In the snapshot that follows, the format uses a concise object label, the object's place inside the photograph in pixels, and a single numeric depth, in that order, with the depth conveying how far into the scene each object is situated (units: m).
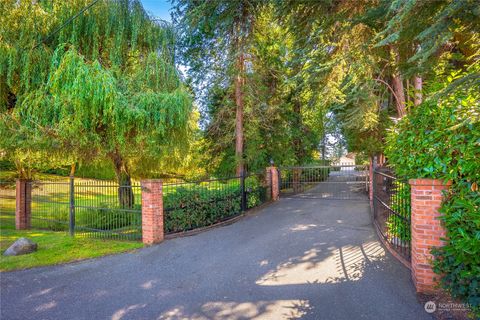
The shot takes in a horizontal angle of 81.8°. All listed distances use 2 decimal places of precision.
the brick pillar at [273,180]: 11.44
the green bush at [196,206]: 7.07
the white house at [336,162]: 21.51
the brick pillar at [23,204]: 8.95
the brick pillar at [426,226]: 3.41
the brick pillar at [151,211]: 6.43
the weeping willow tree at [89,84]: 6.35
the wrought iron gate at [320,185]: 12.11
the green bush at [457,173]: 2.87
